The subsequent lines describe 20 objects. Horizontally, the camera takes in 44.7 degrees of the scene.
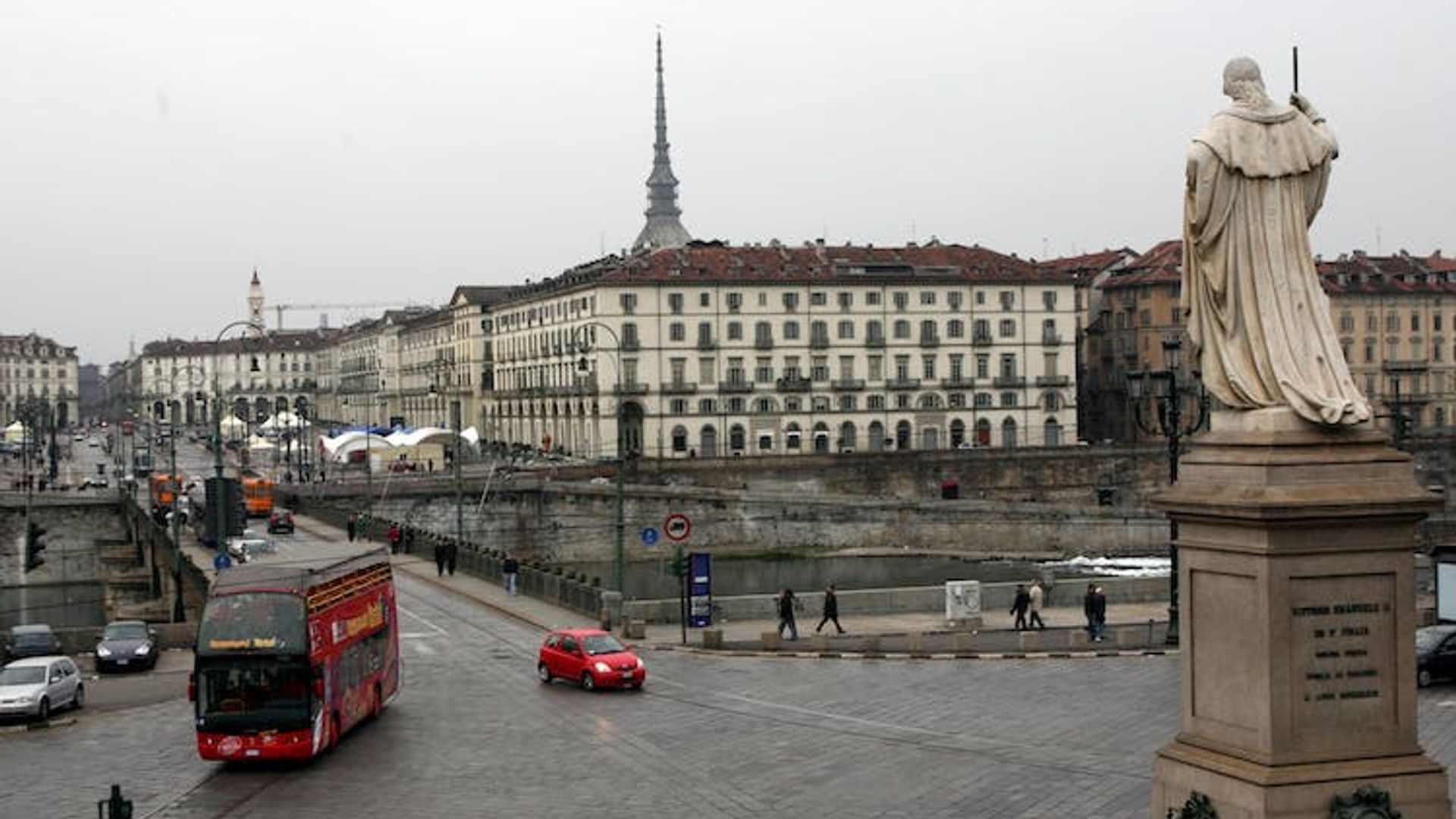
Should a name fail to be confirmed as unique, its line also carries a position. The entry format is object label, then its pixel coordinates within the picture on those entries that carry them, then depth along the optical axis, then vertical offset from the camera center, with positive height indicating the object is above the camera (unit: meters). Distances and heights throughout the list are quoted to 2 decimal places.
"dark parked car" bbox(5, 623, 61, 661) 42.00 -5.95
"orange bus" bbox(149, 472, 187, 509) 79.25 -4.67
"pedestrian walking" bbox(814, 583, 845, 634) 43.66 -5.58
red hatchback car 34.56 -5.47
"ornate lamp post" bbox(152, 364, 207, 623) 50.01 -5.29
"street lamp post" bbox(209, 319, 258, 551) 40.62 -2.93
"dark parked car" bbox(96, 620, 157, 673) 40.12 -5.82
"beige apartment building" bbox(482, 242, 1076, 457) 117.94 +2.07
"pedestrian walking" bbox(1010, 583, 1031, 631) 43.31 -5.58
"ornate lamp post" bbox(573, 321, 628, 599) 49.69 -4.85
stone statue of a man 13.77 +1.05
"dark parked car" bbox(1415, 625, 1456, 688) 31.53 -5.12
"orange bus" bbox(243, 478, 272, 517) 90.75 -5.46
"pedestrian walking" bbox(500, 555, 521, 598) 55.81 -5.86
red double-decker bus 25.47 -3.96
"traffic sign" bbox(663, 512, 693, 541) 41.69 -3.38
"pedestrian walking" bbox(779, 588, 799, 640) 42.12 -5.50
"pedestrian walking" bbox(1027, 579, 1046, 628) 43.66 -5.76
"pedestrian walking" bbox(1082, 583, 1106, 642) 39.81 -5.29
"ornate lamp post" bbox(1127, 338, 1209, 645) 36.19 -0.44
